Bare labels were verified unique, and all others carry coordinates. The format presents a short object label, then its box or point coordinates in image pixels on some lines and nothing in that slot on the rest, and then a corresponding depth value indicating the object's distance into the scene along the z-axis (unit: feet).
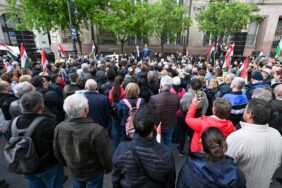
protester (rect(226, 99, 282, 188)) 6.14
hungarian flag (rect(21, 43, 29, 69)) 23.97
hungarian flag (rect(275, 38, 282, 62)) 21.17
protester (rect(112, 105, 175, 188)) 5.41
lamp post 41.09
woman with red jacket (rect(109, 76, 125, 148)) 12.71
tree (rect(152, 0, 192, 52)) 56.29
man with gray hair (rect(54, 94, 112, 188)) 6.66
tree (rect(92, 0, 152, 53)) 55.77
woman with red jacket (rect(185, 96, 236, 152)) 7.31
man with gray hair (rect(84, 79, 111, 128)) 11.42
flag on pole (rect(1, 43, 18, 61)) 27.27
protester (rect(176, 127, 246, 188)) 4.74
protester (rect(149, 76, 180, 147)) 11.44
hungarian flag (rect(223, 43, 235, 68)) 24.39
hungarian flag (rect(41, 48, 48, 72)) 22.88
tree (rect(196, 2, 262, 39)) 53.57
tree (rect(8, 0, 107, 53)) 47.57
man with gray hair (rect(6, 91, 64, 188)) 7.02
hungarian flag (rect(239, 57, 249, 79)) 18.81
